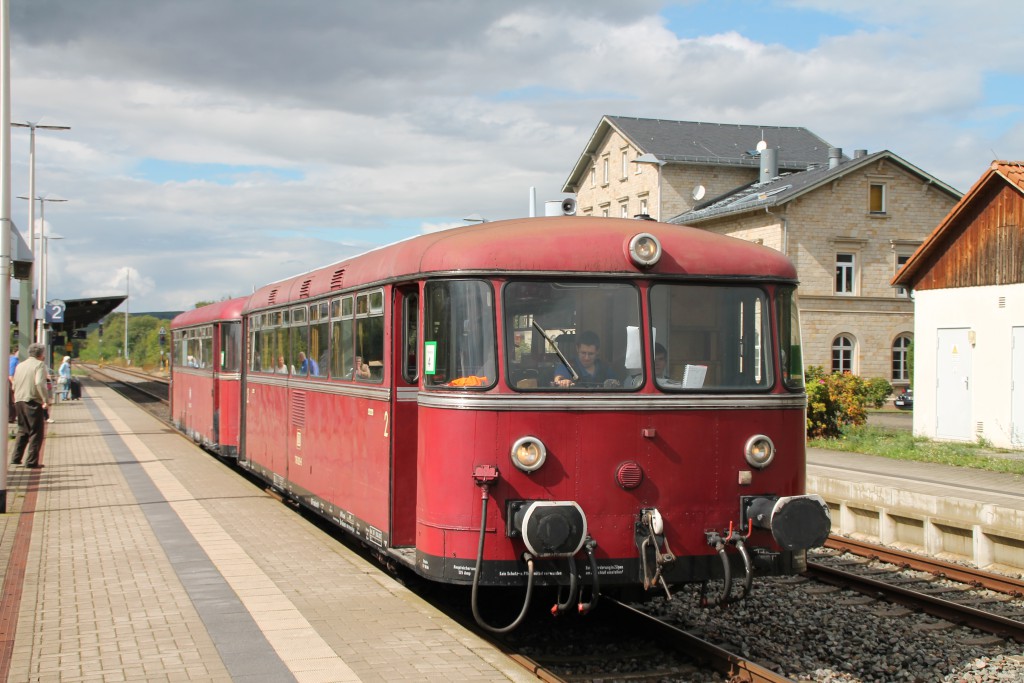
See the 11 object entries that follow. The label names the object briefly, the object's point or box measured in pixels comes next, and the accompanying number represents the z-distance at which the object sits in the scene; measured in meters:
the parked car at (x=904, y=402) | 42.52
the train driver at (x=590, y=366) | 7.38
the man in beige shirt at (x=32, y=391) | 16.98
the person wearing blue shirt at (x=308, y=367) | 11.31
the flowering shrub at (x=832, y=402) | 23.31
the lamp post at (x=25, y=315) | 21.34
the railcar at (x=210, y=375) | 17.95
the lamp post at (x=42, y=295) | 37.34
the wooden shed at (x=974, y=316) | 22.89
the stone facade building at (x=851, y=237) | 44.06
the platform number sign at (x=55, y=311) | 38.53
